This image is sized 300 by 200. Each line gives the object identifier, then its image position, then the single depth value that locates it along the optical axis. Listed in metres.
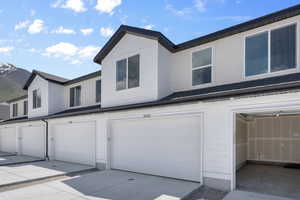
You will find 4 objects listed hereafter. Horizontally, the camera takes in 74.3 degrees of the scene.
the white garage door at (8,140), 17.25
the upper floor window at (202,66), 7.97
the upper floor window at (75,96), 13.68
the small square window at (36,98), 14.95
